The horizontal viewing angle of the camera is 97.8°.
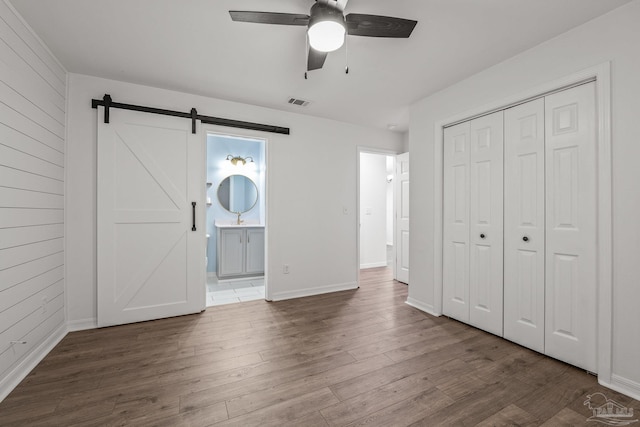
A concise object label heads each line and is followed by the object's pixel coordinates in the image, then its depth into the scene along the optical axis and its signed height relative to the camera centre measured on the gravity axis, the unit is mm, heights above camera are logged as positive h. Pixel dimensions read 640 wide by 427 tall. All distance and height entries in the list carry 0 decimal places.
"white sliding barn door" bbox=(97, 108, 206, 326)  2906 -67
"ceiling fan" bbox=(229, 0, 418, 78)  1581 +1146
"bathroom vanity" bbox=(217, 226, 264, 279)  4761 -686
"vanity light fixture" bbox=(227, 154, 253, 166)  5266 +996
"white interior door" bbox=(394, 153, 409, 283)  4504 -41
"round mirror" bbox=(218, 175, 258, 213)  5254 +363
